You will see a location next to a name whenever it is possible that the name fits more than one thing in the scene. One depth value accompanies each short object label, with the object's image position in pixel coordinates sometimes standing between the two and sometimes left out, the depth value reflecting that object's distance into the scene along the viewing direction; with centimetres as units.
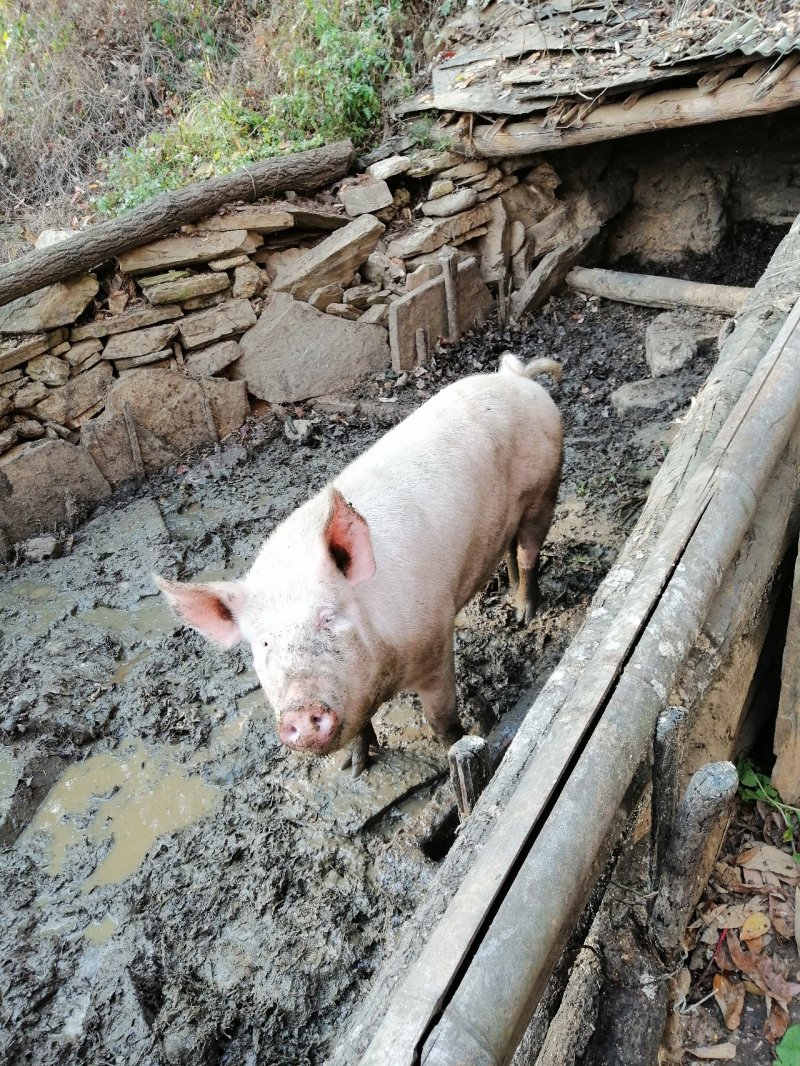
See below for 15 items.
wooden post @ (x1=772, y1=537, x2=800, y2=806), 229
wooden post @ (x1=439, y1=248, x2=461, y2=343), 664
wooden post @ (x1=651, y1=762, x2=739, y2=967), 158
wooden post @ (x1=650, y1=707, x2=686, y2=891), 159
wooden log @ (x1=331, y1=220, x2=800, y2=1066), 154
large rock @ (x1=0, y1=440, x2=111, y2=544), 541
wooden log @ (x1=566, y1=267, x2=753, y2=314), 631
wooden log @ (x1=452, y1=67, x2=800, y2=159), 550
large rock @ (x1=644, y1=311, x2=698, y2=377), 592
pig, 229
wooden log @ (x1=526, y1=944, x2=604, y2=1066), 147
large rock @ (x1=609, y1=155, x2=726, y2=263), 766
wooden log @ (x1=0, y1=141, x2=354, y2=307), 508
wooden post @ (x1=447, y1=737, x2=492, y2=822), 186
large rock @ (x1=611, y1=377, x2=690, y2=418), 549
